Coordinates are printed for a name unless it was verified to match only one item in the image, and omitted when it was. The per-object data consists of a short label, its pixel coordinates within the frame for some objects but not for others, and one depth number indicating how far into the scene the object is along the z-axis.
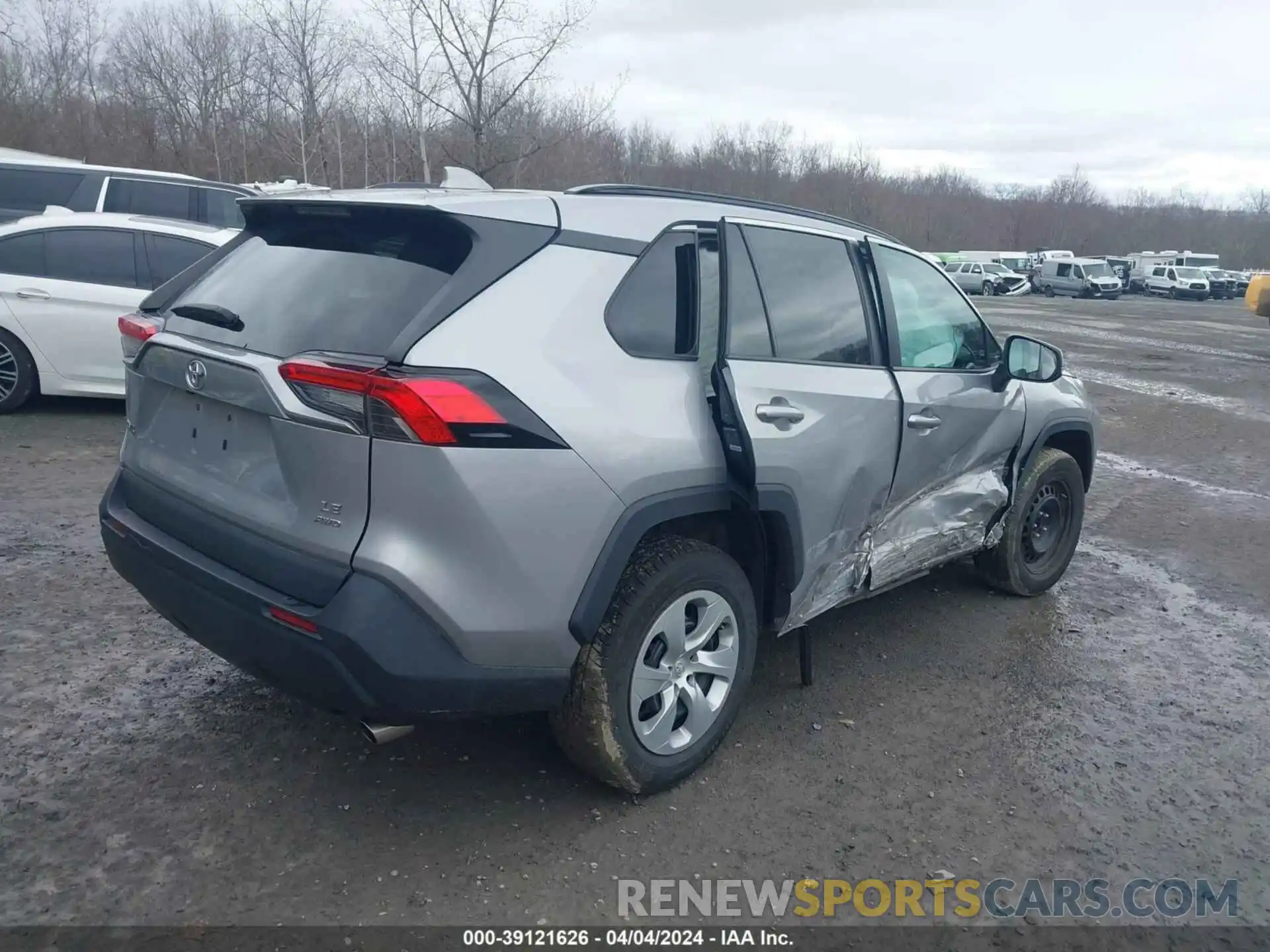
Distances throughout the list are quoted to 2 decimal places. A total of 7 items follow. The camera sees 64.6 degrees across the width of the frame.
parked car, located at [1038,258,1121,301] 46.91
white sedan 7.66
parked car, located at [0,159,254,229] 10.95
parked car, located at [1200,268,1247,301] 51.53
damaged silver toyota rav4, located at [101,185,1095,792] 2.58
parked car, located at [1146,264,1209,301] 49.53
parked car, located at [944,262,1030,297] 48.75
